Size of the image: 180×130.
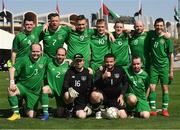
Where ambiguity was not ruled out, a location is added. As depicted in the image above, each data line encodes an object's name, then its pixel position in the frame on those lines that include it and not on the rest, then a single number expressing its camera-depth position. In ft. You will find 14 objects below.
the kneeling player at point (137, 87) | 29.76
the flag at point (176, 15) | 189.45
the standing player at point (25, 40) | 30.87
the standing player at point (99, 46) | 31.80
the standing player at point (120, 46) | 31.99
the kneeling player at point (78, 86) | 29.12
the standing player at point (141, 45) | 31.86
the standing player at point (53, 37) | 31.04
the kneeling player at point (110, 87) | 29.43
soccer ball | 28.50
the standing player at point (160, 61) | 31.01
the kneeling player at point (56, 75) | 29.84
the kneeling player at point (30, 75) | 29.35
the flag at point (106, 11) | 132.34
